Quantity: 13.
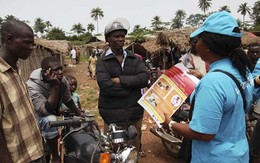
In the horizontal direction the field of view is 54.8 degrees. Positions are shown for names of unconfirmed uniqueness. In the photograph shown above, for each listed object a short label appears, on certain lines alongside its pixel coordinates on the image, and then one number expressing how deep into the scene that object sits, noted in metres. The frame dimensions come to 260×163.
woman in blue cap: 1.50
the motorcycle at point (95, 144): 1.68
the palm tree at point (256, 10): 64.75
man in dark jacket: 2.95
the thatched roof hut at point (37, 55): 11.22
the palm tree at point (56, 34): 58.19
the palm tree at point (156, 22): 71.57
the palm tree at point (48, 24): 84.75
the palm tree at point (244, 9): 66.97
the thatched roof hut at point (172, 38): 11.90
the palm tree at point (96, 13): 80.38
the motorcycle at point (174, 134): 3.70
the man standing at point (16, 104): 1.83
